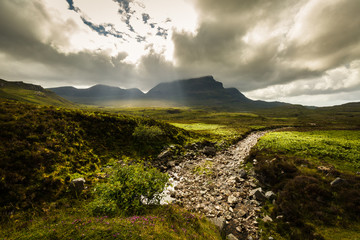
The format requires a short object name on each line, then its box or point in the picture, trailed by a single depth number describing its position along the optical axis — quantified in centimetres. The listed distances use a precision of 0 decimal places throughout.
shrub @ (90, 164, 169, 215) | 881
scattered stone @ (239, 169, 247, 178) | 1686
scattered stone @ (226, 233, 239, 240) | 914
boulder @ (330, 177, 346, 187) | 1161
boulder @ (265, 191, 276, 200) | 1238
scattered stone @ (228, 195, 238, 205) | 1272
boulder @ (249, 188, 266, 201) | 1265
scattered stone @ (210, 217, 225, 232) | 980
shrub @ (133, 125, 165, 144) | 2411
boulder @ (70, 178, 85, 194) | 1099
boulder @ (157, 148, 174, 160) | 2120
